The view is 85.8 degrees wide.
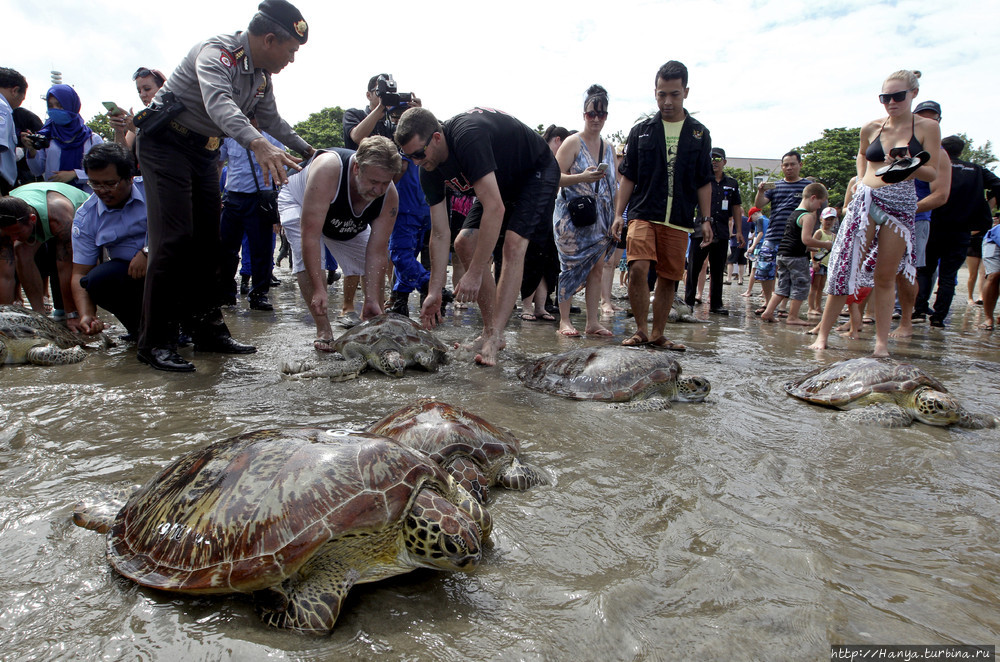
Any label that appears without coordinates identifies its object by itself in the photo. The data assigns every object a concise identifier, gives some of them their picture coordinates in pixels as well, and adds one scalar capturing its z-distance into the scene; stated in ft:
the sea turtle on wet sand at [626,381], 11.93
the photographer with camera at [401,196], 19.19
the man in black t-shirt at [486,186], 13.30
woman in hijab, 19.49
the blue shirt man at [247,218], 20.47
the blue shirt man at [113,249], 14.51
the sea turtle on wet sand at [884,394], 10.73
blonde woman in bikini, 15.03
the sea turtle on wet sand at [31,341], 13.19
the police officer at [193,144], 11.59
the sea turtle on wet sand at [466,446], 7.43
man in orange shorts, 16.99
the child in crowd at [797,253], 23.77
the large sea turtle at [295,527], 4.92
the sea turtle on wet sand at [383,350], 12.95
